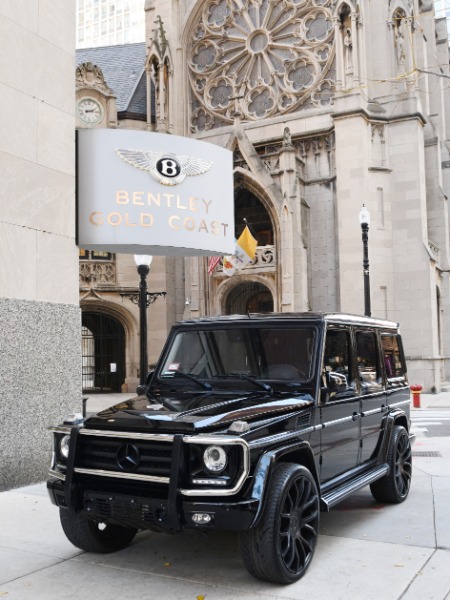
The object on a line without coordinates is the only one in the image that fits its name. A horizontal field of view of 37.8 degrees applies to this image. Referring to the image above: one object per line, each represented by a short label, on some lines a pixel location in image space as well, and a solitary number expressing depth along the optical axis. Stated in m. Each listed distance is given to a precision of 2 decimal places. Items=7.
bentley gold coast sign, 9.22
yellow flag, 23.38
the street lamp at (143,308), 11.35
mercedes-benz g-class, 4.38
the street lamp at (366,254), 16.79
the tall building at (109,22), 85.88
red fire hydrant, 18.73
